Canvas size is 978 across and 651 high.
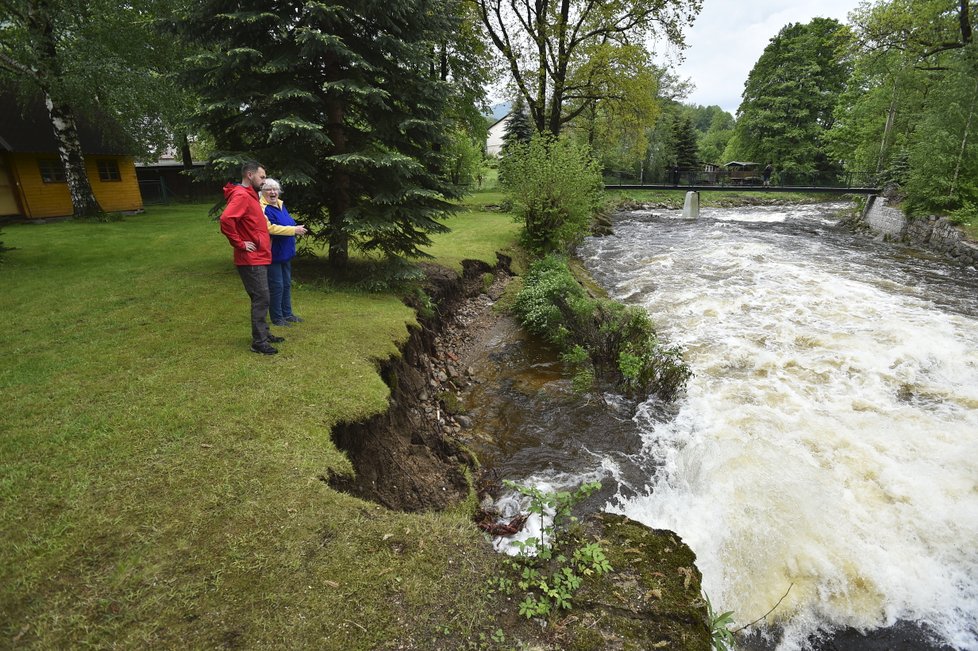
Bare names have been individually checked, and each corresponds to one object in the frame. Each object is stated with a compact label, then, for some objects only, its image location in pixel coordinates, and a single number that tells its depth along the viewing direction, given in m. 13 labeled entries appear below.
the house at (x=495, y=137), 63.51
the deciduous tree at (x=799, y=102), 36.78
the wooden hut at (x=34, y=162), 17.52
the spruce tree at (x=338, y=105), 6.85
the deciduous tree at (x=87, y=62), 13.09
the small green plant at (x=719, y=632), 2.84
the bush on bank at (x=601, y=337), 7.01
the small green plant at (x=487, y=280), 11.54
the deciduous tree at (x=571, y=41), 20.16
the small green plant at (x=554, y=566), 2.97
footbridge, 27.12
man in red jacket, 4.98
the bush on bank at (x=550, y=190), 12.55
